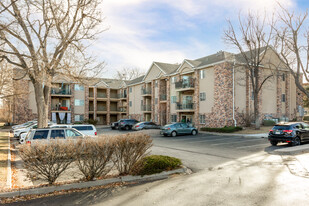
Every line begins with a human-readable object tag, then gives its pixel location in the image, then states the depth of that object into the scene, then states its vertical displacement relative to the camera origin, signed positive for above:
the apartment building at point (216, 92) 29.47 +2.68
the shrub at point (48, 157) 6.76 -1.28
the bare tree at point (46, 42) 15.90 +4.98
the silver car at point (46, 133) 12.96 -1.18
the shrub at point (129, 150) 8.01 -1.28
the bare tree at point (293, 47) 26.08 +7.25
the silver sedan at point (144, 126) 33.12 -1.95
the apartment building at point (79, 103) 42.75 +1.93
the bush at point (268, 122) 31.53 -1.38
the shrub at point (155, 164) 8.38 -1.92
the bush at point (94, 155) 7.37 -1.33
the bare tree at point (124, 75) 76.19 +11.66
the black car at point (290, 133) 15.20 -1.39
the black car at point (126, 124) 36.88 -1.85
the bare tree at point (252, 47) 27.86 +7.60
